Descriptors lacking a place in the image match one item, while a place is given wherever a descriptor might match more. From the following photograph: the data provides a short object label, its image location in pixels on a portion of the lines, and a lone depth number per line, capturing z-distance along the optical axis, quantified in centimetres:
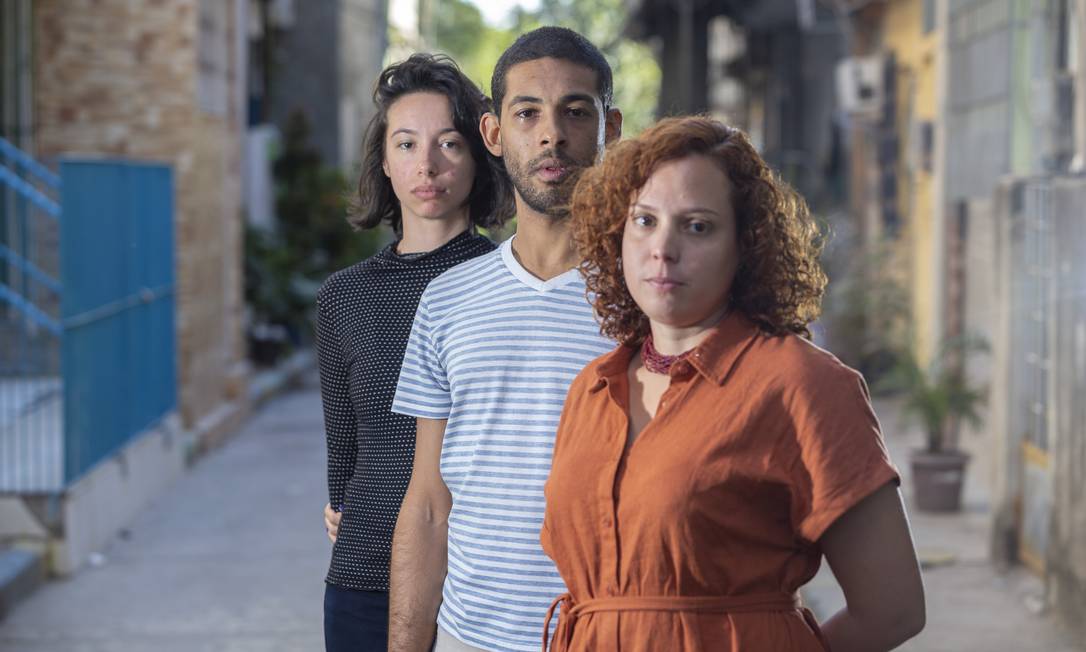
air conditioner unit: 1609
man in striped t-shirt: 279
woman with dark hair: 339
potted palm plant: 927
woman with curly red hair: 214
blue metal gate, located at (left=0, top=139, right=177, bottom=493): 789
